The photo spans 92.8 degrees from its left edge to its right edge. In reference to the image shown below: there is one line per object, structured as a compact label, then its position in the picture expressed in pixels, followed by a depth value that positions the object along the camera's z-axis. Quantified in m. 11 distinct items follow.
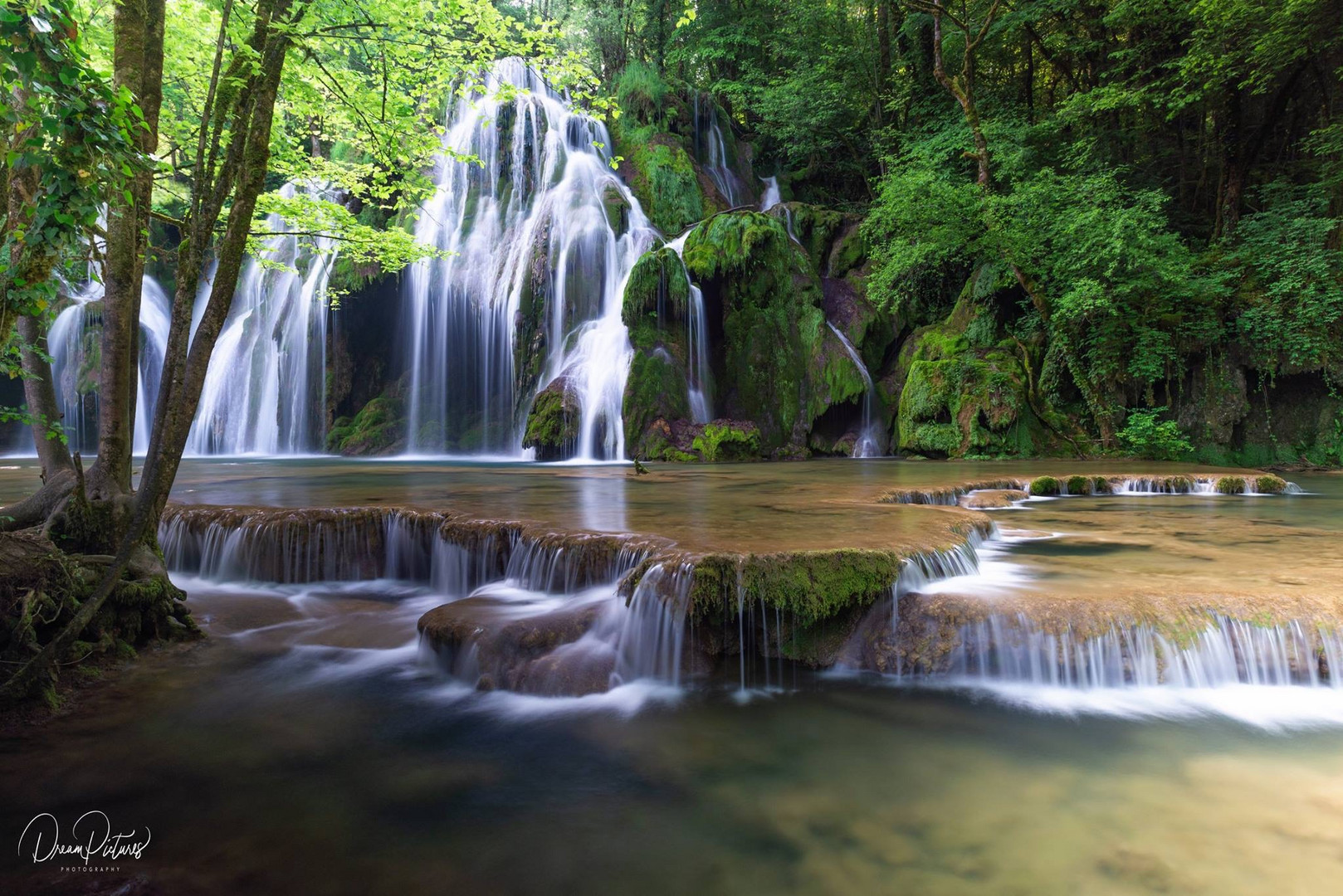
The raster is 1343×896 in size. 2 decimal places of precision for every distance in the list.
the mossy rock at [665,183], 22.25
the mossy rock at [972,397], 14.84
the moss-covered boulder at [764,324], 17.70
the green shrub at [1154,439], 13.66
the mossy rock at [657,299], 17.05
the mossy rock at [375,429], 21.58
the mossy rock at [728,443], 16.02
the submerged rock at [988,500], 8.50
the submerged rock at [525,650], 4.27
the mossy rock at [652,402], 16.26
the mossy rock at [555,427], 16.61
